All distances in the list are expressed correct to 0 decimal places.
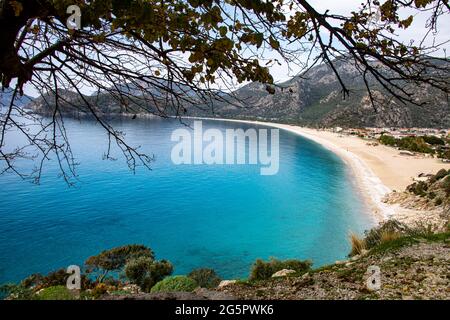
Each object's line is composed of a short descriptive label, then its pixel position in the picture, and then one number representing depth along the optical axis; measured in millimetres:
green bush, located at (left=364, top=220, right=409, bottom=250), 12422
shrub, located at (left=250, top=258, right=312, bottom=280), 12688
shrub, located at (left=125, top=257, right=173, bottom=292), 13812
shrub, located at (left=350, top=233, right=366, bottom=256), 12980
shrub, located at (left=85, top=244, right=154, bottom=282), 16250
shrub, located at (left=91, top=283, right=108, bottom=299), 5067
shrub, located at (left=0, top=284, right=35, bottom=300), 6032
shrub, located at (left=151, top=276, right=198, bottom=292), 8594
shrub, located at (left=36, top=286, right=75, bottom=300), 5502
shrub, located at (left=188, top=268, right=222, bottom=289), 13291
